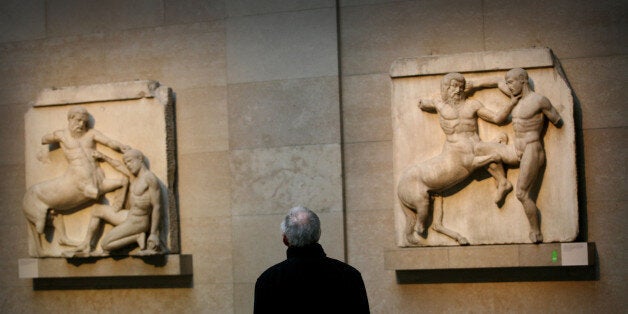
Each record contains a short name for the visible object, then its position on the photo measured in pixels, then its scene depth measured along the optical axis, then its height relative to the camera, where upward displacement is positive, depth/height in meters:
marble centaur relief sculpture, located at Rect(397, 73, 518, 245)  8.52 +0.13
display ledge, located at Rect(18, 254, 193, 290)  9.41 -0.82
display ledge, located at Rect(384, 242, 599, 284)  8.38 -0.75
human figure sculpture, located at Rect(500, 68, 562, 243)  8.40 +0.30
